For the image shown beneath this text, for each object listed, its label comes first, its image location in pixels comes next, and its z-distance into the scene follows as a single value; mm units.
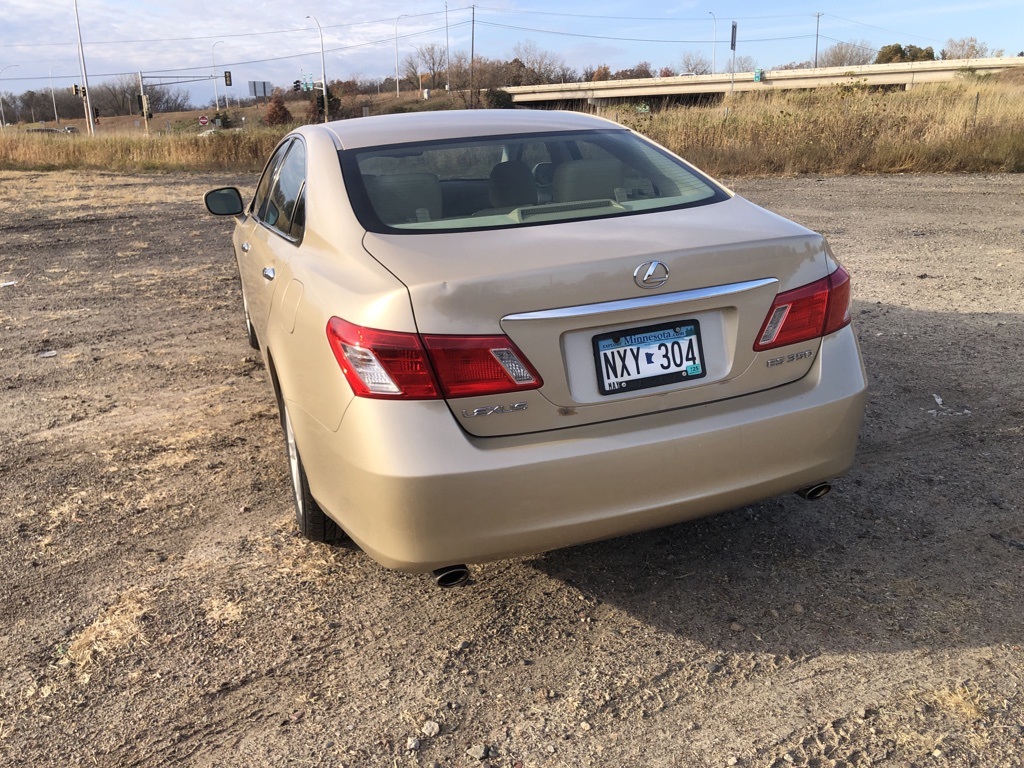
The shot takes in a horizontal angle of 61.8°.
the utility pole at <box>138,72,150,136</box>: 64637
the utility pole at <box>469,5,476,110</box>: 71012
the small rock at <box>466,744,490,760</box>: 2229
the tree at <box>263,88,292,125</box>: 83306
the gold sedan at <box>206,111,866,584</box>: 2318
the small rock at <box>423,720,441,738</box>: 2311
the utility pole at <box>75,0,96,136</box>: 57844
